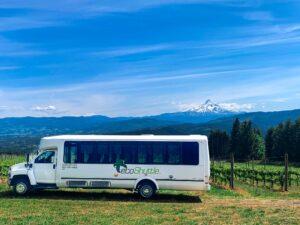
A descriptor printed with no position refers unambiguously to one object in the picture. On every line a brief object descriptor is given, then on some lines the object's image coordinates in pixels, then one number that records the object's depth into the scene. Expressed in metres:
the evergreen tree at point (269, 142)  114.31
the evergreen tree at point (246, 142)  115.19
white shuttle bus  23.05
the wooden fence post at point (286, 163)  31.67
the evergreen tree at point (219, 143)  123.29
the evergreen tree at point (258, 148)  115.19
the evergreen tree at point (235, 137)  117.44
